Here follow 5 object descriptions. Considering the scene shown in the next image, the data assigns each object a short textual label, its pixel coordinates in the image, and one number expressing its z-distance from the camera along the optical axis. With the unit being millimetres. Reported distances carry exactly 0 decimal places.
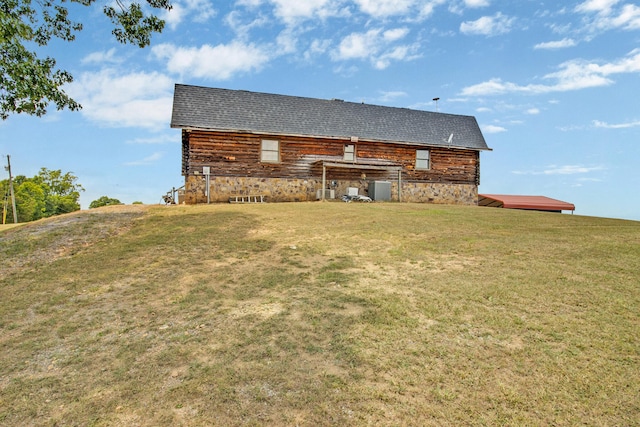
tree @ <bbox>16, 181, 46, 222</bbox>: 54688
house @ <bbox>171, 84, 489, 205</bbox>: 23859
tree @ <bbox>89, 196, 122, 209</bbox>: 65781
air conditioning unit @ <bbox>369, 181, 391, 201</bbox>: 26141
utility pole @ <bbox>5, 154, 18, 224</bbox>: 44128
